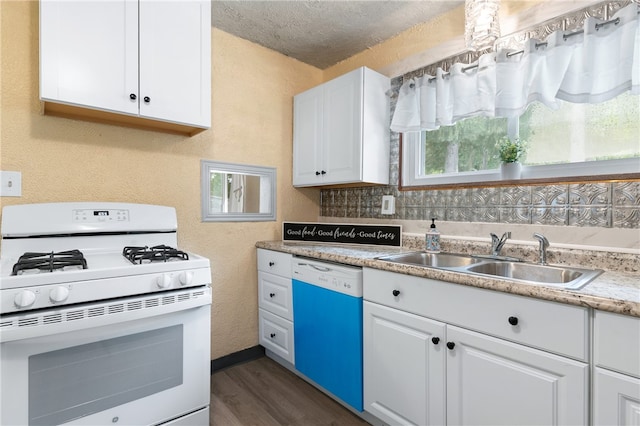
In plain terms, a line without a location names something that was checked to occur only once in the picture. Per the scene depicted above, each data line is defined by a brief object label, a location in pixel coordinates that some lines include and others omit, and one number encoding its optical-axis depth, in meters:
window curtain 1.35
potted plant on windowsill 1.73
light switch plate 1.55
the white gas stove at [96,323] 1.14
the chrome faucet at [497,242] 1.62
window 1.46
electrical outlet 2.29
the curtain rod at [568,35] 1.38
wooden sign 2.07
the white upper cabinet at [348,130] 2.12
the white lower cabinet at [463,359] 1.03
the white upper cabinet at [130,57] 1.43
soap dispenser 1.89
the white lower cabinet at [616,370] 0.89
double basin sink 1.31
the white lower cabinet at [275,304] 2.12
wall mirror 2.20
